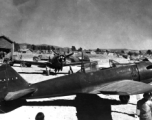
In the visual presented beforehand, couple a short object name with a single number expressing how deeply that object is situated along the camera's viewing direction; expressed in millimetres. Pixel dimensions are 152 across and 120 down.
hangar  43862
